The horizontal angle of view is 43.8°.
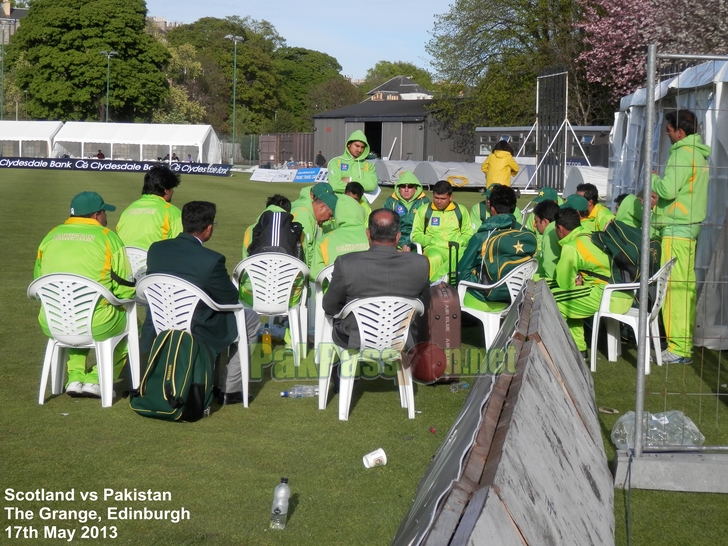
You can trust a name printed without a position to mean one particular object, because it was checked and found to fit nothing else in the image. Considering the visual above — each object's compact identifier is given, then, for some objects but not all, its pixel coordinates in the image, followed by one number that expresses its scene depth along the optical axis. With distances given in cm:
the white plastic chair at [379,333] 611
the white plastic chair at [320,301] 725
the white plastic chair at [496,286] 777
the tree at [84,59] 7388
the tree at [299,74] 10894
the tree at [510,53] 4319
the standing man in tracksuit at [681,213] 680
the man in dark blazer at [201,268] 613
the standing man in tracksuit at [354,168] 1070
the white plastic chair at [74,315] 617
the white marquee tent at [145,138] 5950
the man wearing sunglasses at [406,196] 1063
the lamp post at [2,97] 7493
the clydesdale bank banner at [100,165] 5159
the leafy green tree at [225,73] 9269
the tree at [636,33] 2141
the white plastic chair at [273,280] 761
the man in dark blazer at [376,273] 610
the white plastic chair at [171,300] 604
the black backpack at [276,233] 799
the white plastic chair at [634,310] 765
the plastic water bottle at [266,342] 820
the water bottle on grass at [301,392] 689
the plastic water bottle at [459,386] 711
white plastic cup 526
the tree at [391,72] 14604
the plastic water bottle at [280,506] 433
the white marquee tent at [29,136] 6106
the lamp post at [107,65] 6919
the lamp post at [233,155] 6424
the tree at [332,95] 9788
